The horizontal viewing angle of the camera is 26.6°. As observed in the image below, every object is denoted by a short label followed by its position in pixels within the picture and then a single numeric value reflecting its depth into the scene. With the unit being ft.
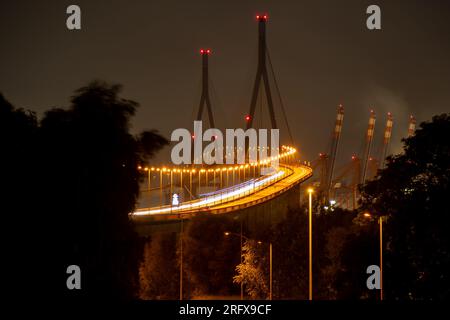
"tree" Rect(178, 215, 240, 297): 248.11
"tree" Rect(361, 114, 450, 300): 120.26
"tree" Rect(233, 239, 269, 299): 205.98
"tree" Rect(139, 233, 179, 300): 247.91
